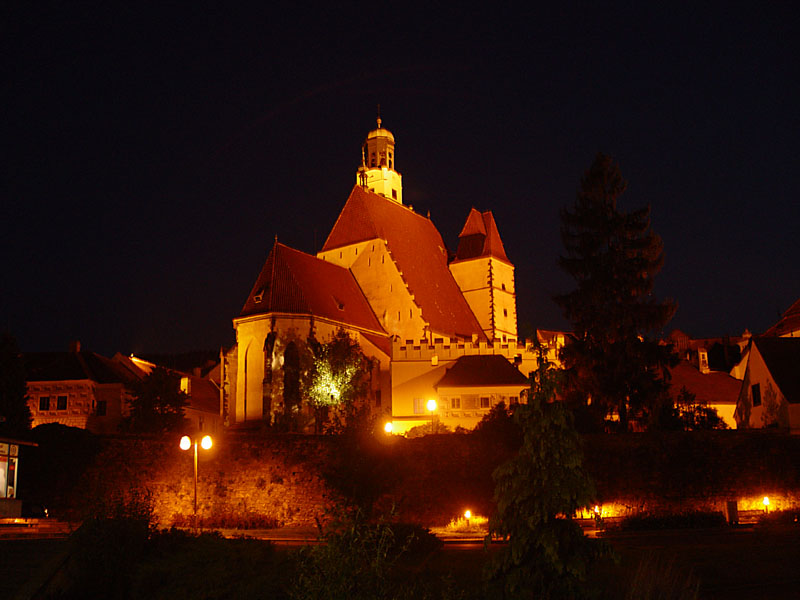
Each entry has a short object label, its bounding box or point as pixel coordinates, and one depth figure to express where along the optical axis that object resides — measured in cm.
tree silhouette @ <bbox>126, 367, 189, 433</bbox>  4147
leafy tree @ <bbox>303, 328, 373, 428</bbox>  4675
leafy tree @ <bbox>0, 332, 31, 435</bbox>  4194
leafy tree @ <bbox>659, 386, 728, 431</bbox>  3550
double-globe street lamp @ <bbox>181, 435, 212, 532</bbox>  2480
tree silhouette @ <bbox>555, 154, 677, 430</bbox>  3397
